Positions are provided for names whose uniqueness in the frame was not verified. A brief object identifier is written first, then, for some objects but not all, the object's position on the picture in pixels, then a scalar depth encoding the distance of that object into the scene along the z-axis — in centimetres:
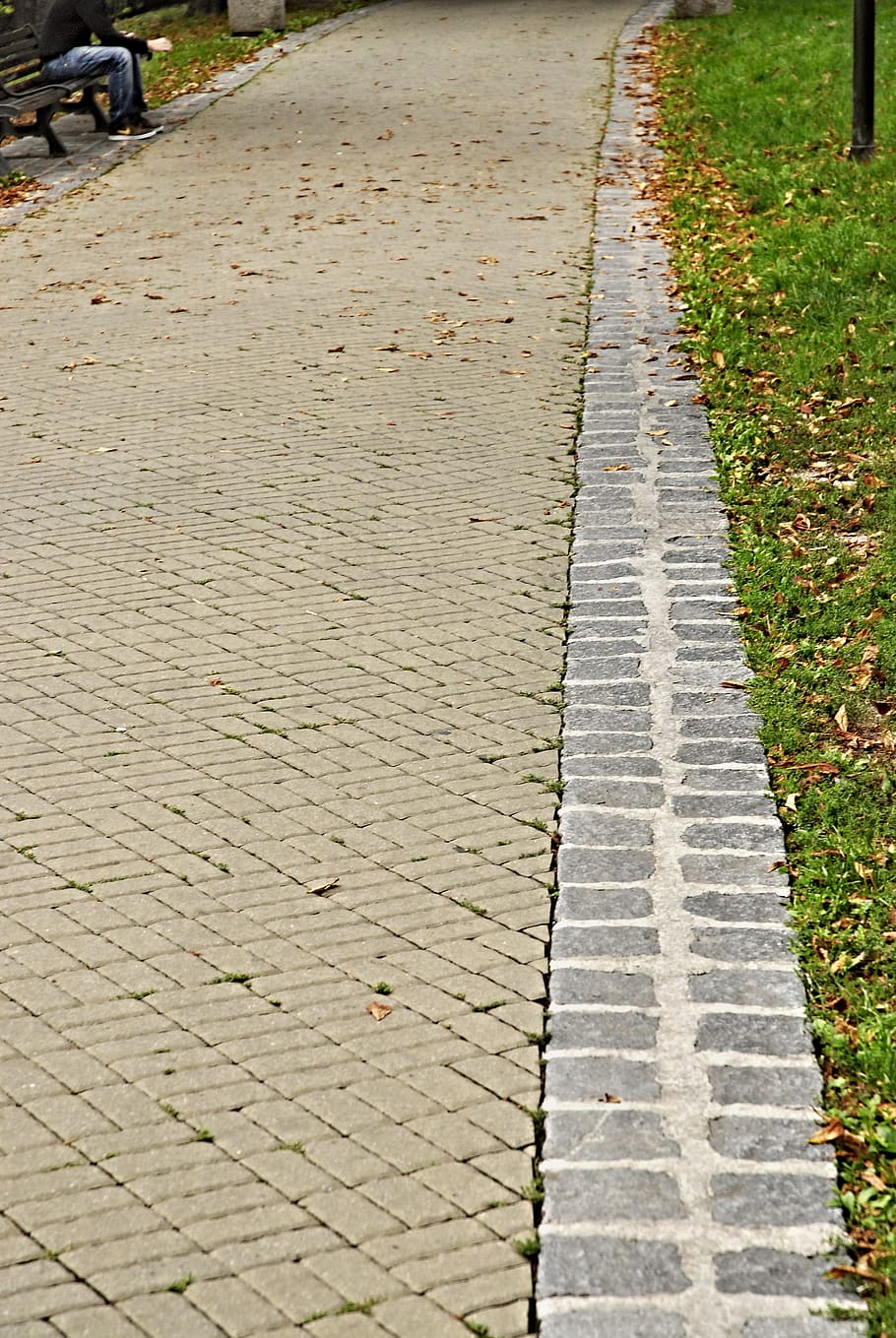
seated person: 1563
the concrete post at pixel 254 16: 2231
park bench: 1506
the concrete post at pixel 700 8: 2231
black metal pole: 1245
